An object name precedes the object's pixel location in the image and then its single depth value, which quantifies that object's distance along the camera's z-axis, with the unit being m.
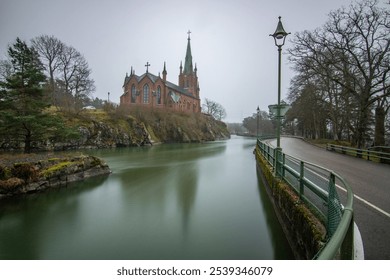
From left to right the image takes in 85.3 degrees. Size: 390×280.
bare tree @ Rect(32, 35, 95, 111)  35.09
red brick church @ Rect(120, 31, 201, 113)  59.88
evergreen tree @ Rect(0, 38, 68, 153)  11.98
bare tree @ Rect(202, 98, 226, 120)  99.33
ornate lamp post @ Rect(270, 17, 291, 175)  7.97
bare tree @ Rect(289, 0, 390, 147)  14.64
